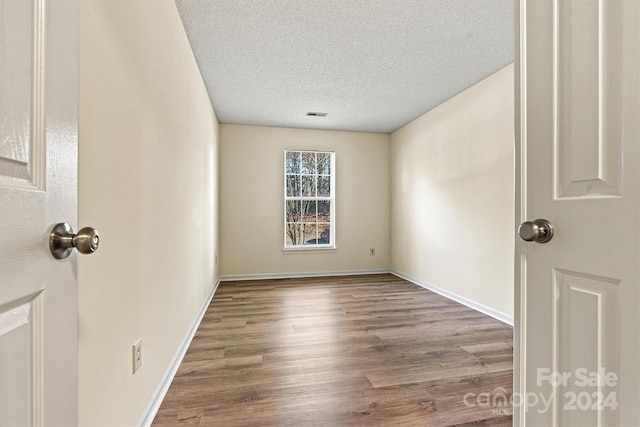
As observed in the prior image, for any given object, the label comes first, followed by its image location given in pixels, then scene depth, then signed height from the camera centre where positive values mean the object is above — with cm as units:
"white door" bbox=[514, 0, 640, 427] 57 +1
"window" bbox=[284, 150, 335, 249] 480 +24
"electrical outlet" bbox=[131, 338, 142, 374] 127 -64
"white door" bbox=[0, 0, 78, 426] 44 +1
